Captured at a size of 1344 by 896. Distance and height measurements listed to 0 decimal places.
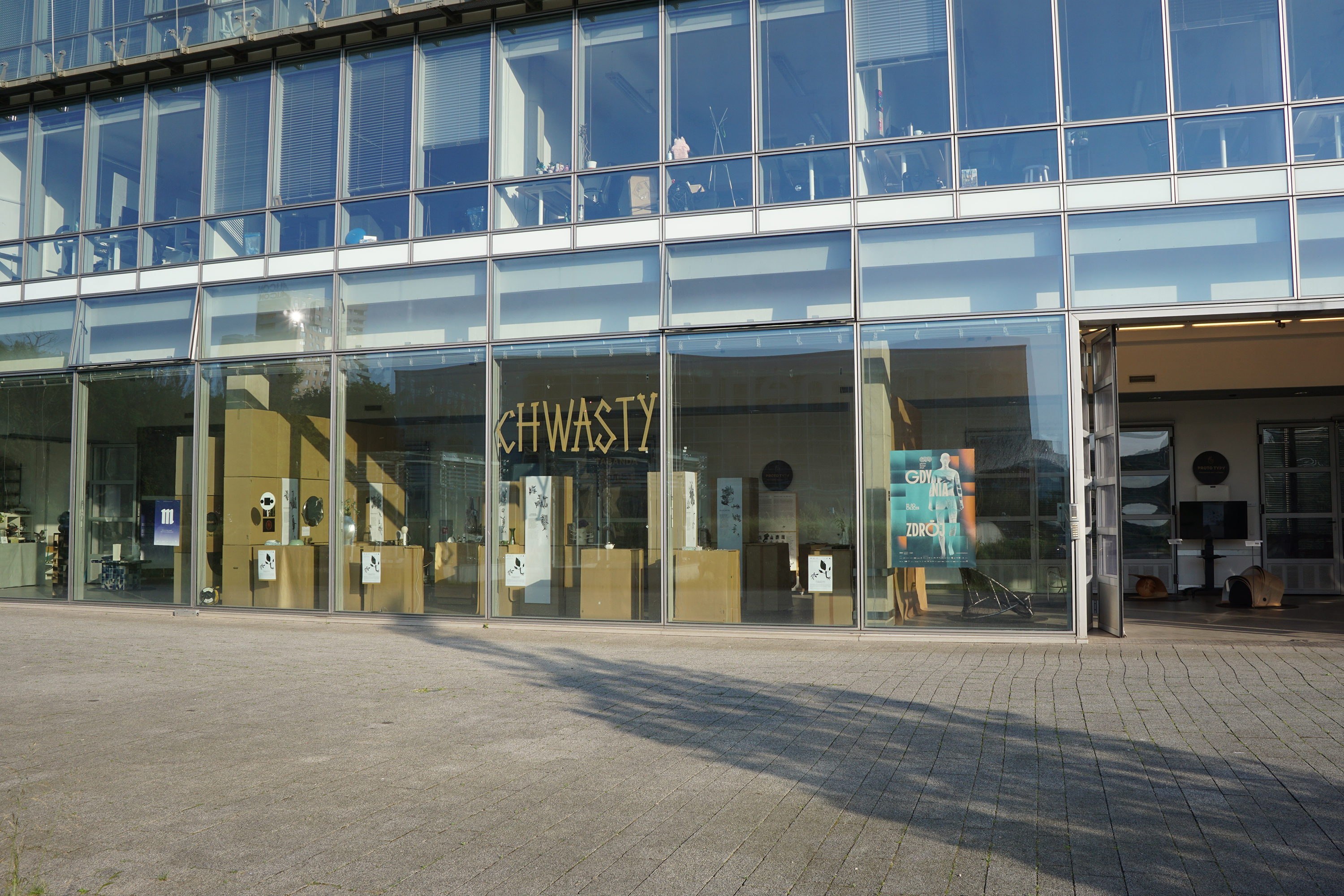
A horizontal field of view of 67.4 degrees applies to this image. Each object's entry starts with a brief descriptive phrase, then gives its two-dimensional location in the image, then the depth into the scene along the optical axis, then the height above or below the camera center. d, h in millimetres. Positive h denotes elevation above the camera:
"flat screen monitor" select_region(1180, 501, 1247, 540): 17109 -409
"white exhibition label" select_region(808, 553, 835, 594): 10758 -777
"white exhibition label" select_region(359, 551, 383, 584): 12438 -757
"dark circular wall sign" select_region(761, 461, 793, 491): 10930 +268
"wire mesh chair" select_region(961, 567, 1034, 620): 10219 -1019
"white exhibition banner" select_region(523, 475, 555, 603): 11758 -357
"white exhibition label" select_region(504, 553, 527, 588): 11836 -786
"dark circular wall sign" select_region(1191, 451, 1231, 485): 17312 +482
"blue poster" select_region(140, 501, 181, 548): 13258 -210
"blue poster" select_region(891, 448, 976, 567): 10359 -95
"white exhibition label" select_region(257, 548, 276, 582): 12867 -752
